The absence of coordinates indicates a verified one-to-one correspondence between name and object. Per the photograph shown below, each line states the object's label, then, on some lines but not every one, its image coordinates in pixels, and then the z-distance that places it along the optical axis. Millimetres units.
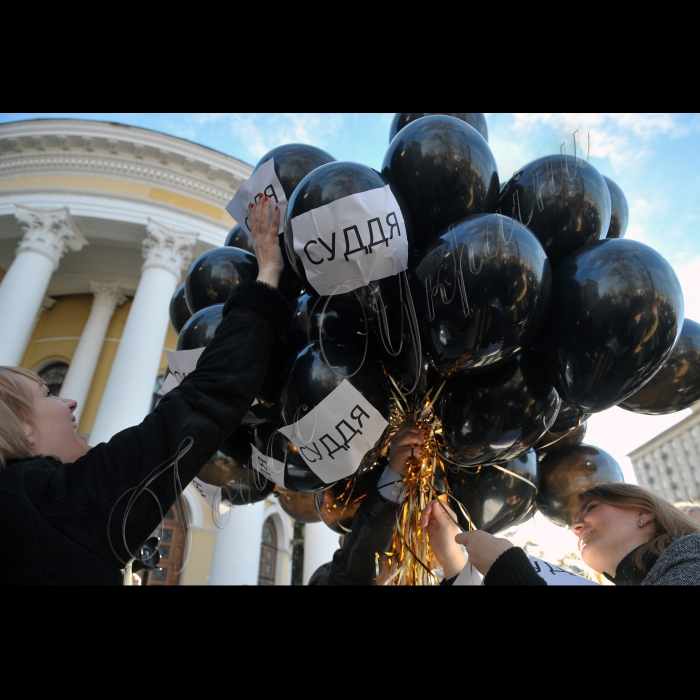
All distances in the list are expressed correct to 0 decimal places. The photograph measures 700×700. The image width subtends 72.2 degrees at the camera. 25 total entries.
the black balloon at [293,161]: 1804
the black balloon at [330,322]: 1533
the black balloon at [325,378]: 1482
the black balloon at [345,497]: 2131
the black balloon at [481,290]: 1244
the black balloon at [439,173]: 1503
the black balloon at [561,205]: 1599
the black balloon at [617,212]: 2092
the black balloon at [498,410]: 1486
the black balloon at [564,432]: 1929
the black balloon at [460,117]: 2022
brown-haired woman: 1181
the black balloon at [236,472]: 2047
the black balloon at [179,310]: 2604
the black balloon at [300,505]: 2668
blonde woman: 897
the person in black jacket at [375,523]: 1863
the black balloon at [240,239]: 2321
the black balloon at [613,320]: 1297
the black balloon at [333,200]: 1286
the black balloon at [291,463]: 1683
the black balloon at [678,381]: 1830
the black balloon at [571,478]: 2068
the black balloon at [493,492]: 1869
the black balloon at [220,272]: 1994
